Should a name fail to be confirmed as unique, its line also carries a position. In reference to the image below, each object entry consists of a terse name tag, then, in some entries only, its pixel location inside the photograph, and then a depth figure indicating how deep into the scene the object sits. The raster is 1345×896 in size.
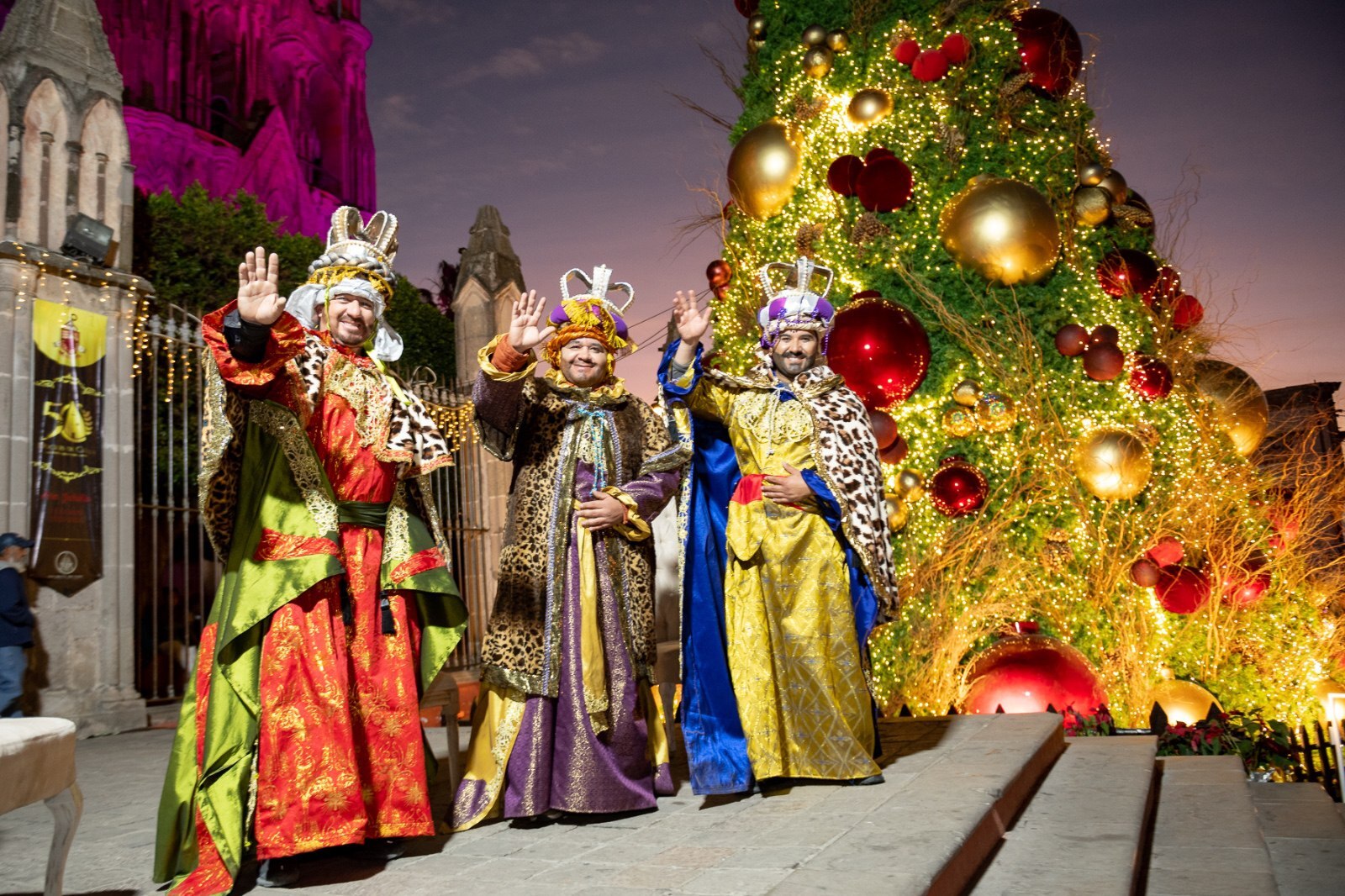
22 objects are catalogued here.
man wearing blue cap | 6.70
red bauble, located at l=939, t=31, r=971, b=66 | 7.80
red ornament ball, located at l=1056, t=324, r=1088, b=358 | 7.27
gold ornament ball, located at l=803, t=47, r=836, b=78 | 8.24
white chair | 2.44
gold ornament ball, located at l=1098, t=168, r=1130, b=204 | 7.71
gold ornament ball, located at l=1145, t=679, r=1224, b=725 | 6.40
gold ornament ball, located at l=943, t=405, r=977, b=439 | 7.36
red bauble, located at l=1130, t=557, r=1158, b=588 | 6.87
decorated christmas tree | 6.88
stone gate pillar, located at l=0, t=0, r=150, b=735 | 7.25
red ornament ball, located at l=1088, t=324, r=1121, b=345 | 7.21
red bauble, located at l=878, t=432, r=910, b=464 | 7.38
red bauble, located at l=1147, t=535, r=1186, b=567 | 6.88
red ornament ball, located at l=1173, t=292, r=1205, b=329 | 7.67
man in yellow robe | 4.14
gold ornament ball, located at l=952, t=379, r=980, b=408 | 7.32
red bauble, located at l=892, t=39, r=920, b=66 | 7.93
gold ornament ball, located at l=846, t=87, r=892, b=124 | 7.90
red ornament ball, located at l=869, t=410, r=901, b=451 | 7.06
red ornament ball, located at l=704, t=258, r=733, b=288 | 8.41
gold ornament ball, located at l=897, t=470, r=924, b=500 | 7.27
